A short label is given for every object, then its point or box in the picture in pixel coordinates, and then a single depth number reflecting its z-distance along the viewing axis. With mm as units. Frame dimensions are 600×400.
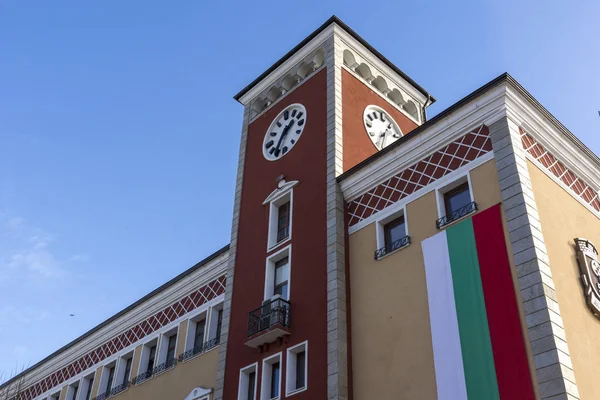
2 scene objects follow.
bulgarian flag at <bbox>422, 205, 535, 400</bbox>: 18031
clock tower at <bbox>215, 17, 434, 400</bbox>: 23828
